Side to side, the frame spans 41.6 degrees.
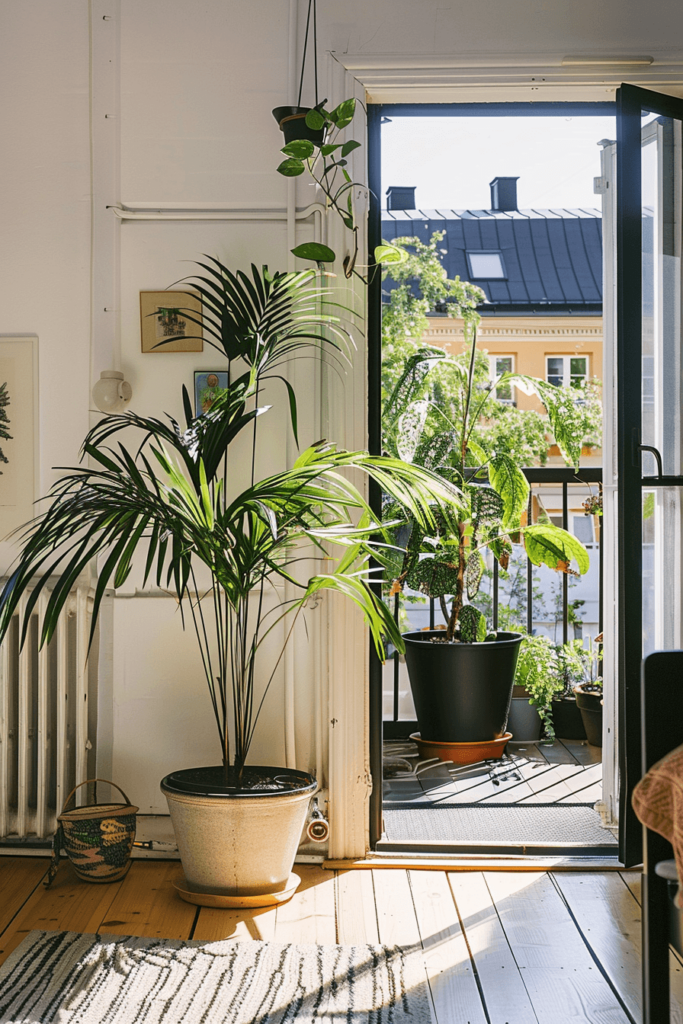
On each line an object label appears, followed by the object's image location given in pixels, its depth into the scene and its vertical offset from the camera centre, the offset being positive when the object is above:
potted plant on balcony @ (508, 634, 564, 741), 3.69 -0.70
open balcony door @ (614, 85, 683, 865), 2.46 +0.33
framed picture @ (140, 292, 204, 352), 2.54 +0.56
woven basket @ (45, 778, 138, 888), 2.30 -0.83
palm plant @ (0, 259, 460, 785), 2.03 +0.02
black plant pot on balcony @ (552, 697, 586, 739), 3.88 -0.87
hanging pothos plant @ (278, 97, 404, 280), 2.21 +0.92
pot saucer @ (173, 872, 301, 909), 2.17 -0.92
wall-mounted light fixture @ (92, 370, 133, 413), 2.47 +0.36
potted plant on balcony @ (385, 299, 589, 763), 3.38 -0.21
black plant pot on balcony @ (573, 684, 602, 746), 3.70 -0.79
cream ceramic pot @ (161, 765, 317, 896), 2.12 -0.75
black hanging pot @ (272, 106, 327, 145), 2.29 +1.01
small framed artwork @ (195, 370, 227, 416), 2.52 +0.38
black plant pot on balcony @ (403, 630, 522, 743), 3.43 -0.64
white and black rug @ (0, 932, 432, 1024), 1.69 -0.93
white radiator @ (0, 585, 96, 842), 2.48 -0.57
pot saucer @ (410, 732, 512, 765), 3.51 -0.90
